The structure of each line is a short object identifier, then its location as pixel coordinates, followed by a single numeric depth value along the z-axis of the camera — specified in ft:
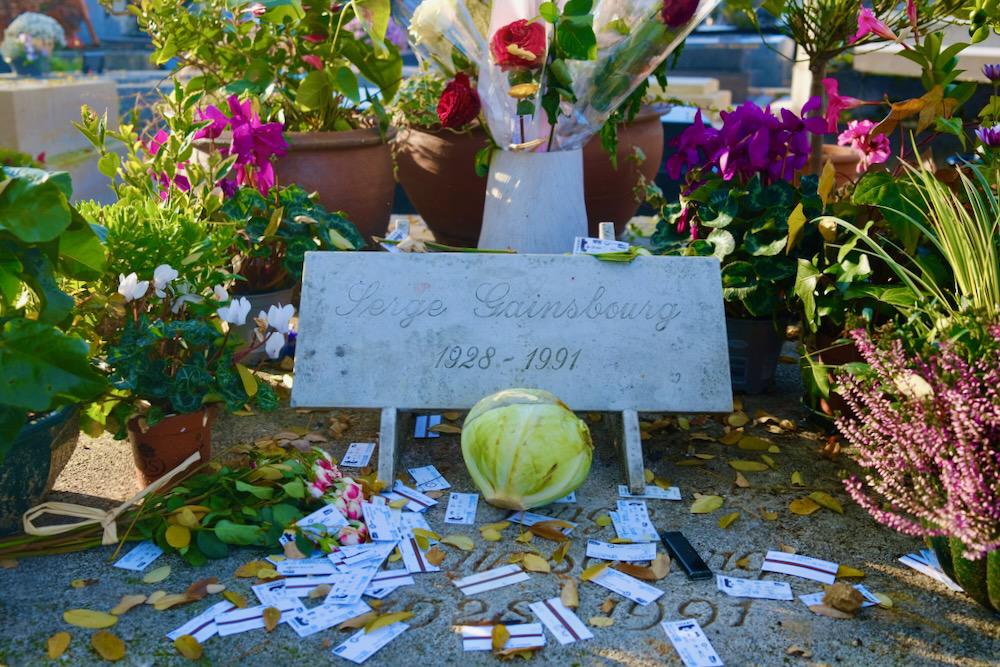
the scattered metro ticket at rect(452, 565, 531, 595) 5.97
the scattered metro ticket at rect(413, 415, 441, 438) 8.18
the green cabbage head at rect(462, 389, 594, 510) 6.54
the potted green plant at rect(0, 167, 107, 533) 5.51
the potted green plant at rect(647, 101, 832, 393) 8.09
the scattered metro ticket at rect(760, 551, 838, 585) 6.13
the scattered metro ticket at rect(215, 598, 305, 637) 5.56
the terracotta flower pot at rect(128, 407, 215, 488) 6.88
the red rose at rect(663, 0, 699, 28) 8.39
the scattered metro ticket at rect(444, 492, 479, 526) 6.80
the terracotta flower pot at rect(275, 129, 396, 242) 10.71
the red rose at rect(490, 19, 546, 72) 8.00
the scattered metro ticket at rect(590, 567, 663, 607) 5.90
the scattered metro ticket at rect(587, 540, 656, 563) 6.33
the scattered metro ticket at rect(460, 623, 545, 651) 5.41
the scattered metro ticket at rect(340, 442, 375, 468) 7.61
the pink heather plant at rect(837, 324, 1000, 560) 5.10
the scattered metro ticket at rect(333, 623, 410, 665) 5.33
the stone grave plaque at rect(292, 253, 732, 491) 7.37
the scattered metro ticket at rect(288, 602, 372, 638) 5.57
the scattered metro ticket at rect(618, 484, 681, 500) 7.11
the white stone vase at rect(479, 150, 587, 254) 9.20
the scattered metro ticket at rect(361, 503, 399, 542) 6.52
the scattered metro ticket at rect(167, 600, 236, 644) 5.49
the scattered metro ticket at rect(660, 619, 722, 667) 5.32
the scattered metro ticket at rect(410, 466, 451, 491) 7.27
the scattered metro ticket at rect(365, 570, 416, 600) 5.93
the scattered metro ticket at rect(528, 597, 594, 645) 5.53
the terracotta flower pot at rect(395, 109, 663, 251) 11.71
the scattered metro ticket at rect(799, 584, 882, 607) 5.84
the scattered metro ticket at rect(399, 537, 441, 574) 6.19
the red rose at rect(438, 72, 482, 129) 9.06
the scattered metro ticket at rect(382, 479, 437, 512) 6.95
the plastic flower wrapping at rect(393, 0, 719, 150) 8.02
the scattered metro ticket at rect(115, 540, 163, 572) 6.20
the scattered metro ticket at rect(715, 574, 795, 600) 5.93
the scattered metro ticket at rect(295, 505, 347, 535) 6.35
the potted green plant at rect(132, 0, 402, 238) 10.41
